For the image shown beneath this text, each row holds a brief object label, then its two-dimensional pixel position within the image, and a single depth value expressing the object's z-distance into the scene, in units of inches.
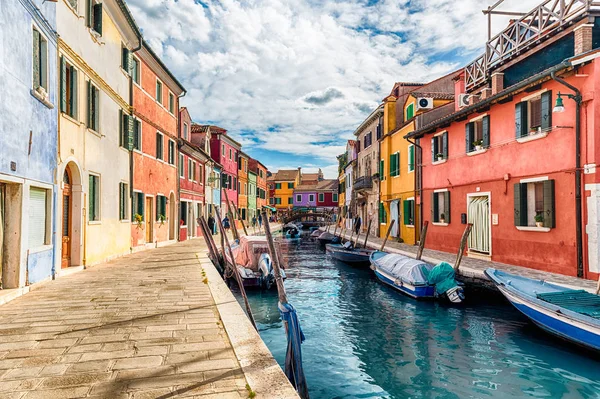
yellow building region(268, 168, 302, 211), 2930.6
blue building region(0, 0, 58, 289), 270.1
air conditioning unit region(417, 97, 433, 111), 820.0
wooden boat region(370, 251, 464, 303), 444.1
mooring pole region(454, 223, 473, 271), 471.8
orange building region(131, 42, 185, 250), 641.6
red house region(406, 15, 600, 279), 409.0
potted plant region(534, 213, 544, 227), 458.9
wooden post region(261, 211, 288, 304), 229.1
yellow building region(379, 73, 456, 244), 822.5
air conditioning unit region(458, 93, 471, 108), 665.0
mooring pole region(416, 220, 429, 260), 566.6
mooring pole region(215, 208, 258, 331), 304.0
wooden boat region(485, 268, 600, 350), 271.9
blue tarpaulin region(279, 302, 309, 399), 207.6
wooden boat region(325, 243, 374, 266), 763.4
